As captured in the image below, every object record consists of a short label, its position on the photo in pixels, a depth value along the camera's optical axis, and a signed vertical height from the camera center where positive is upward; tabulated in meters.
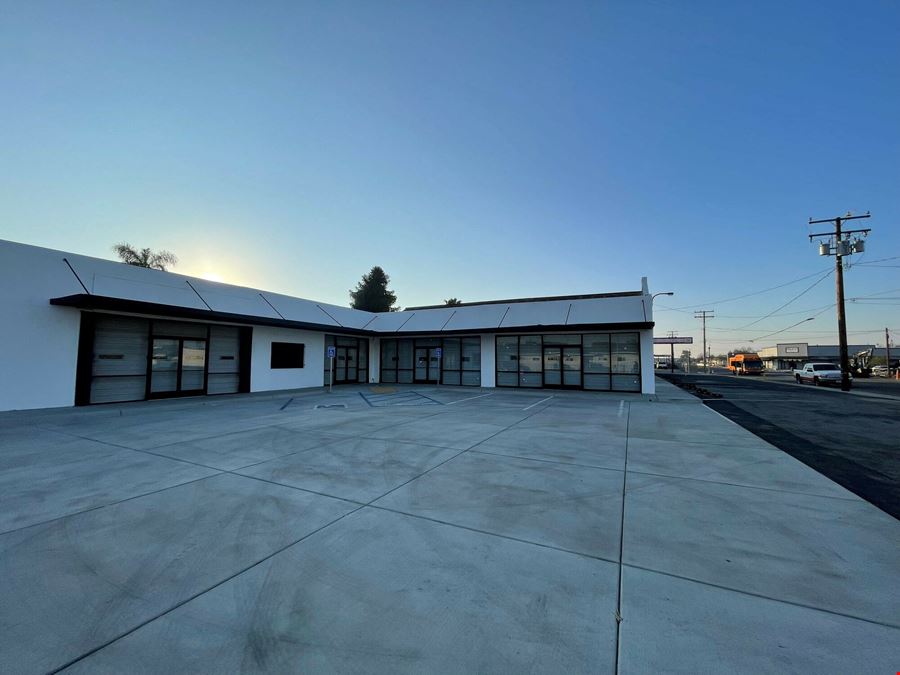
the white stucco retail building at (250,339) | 12.06 +0.72
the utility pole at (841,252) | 23.33 +7.04
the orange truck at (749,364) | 49.45 -0.65
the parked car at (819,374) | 26.44 -0.98
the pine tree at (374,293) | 51.25 +8.52
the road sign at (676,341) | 47.50 +2.33
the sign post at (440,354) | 22.24 +0.08
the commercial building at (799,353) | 70.62 +1.46
